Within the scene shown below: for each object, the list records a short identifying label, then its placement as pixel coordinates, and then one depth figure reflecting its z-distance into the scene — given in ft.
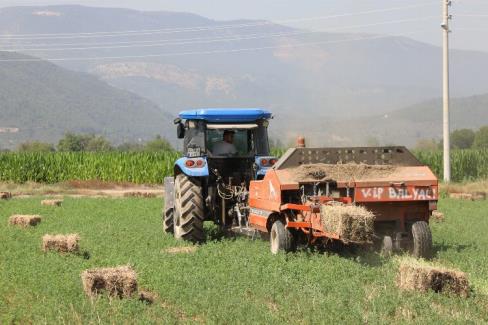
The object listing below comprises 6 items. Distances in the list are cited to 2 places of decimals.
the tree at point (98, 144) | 407.64
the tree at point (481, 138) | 364.17
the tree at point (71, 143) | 375.66
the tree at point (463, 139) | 401.70
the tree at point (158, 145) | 389.97
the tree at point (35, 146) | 377.28
